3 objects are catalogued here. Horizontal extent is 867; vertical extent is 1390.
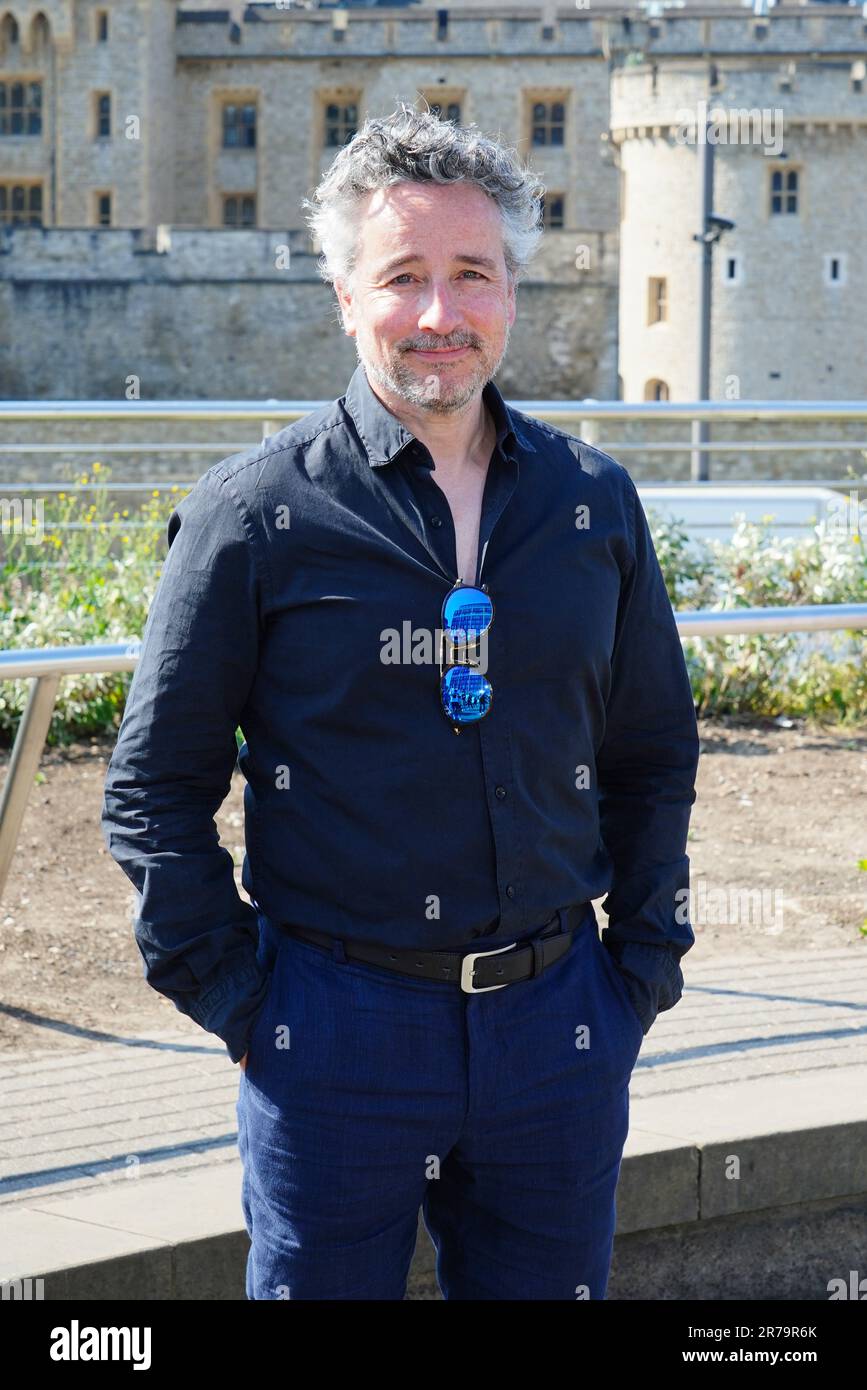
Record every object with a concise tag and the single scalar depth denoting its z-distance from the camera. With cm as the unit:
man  198
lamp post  2420
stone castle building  3822
